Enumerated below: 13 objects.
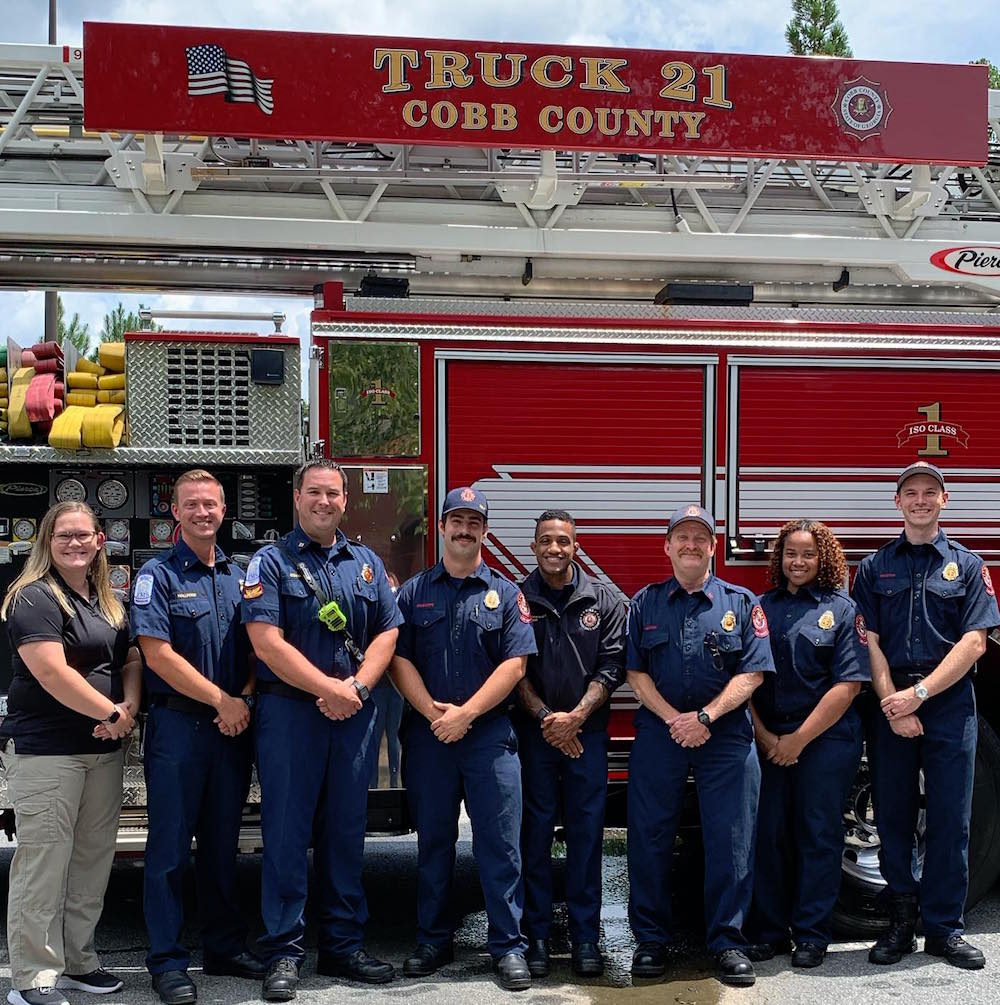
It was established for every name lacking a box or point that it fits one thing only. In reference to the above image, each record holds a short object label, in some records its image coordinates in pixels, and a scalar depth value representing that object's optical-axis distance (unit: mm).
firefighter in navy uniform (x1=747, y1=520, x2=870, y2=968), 4551
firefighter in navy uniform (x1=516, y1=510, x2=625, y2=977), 4457
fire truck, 4941
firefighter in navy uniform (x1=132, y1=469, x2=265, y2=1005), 4168
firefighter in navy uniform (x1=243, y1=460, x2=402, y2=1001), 4219
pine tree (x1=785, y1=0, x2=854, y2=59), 20766
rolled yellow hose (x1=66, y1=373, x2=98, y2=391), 4895
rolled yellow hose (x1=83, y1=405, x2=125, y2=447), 4680
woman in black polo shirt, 4023
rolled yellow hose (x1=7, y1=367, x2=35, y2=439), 4734
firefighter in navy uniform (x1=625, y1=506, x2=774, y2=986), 4387
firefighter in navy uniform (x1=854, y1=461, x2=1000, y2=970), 4566
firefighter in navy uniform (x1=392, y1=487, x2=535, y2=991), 4363
